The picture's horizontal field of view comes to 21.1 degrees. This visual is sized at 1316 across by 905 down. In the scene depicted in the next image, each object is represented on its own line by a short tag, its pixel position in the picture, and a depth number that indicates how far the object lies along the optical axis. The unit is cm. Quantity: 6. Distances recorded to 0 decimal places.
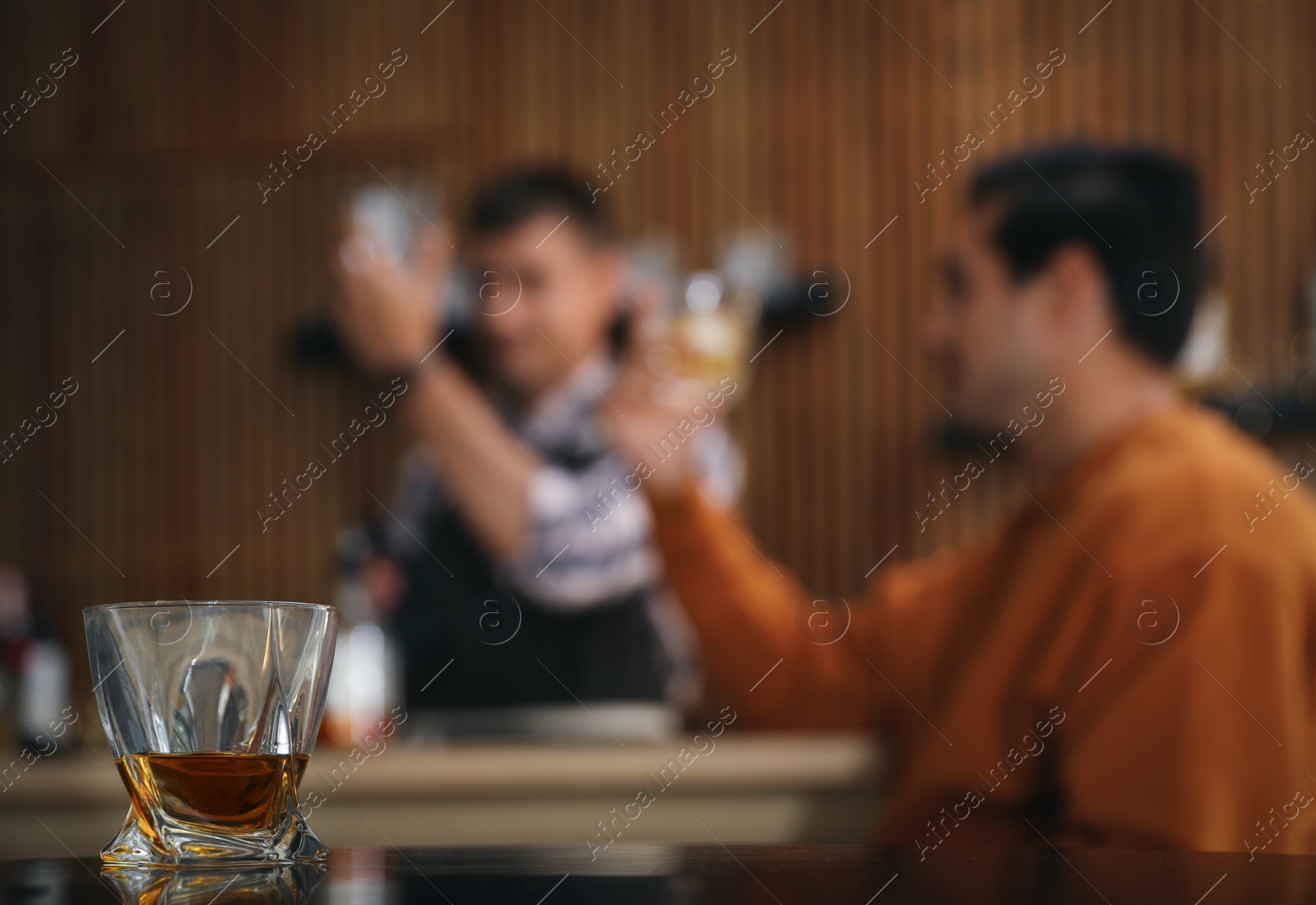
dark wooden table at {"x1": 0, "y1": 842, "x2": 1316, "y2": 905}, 121
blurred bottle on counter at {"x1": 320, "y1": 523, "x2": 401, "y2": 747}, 312
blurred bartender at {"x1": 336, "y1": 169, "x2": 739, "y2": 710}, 356
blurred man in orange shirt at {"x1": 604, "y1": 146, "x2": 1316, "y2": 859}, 178
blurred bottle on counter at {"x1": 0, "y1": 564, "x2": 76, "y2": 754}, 302
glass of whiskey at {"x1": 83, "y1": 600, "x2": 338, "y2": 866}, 127
